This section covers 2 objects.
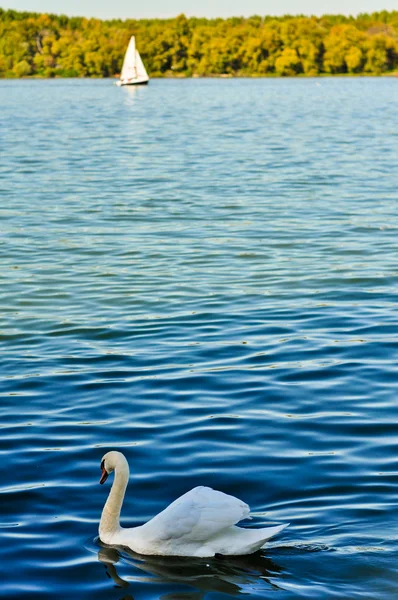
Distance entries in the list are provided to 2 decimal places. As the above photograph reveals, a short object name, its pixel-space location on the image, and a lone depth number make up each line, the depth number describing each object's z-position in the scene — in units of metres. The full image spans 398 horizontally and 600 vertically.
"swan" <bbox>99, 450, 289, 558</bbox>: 7.42
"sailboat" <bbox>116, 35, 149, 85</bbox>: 138.12
